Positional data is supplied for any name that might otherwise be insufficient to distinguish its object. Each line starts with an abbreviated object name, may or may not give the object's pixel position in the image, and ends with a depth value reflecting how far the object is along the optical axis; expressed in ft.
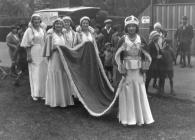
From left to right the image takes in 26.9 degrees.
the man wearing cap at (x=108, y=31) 36.70
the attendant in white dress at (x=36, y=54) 31.22
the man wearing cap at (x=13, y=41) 41.78
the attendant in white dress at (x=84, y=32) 30.07
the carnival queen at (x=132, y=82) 23.48
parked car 50.34
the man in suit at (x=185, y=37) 47.34
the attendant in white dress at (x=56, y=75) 28.84
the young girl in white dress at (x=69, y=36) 30.28
